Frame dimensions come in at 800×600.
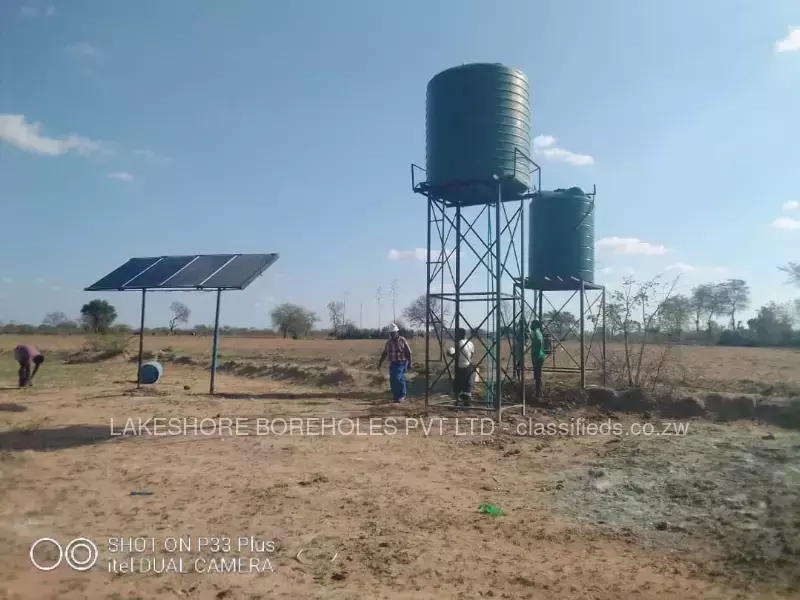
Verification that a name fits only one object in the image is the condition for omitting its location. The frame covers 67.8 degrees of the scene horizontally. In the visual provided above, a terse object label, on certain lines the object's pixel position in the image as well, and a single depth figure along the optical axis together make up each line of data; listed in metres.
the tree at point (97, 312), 59.72
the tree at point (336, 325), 76.00
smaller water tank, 14.48
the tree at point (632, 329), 13.59
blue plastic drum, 17.00
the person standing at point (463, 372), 12.42
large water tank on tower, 11.37
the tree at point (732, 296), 68.81
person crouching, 15.25
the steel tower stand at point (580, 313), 14.32
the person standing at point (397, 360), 13.28
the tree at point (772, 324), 46.56
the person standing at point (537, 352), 13.27
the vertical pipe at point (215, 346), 14.19
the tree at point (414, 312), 52.32
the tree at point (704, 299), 64.75
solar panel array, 13.94
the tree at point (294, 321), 84.62
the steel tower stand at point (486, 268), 11.48
